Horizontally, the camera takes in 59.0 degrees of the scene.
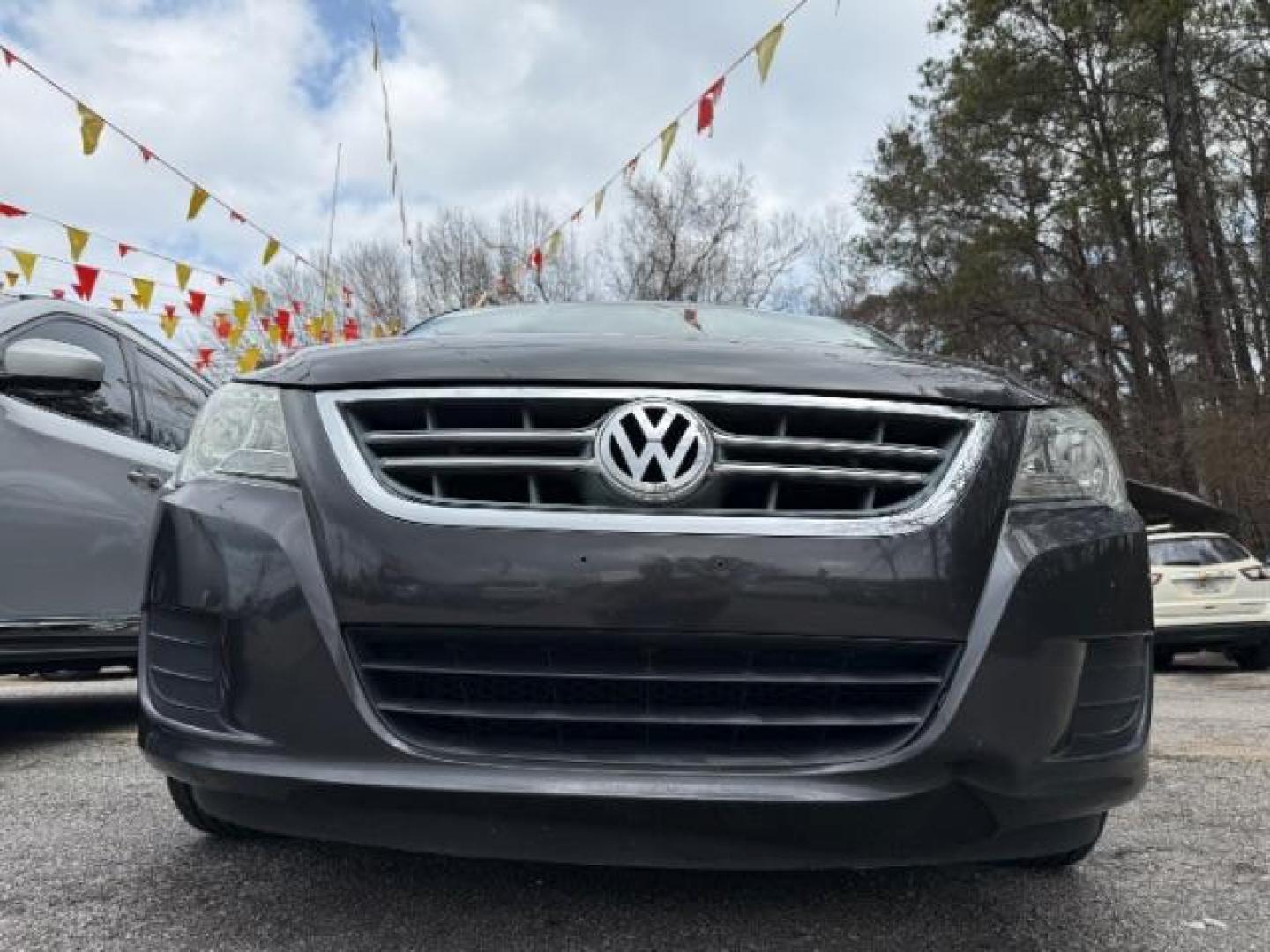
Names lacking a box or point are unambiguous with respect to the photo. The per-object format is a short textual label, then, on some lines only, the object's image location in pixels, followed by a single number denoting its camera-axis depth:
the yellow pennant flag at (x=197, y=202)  9.72
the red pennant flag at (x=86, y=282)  10.71
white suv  10.45
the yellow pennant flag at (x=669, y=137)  8.92
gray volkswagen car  1.74
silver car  3.42
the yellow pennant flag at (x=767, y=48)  7.49
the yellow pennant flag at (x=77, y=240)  9.98
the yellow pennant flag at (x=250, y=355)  18.73
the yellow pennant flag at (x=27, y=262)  10.30
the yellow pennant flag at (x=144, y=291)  12.05
